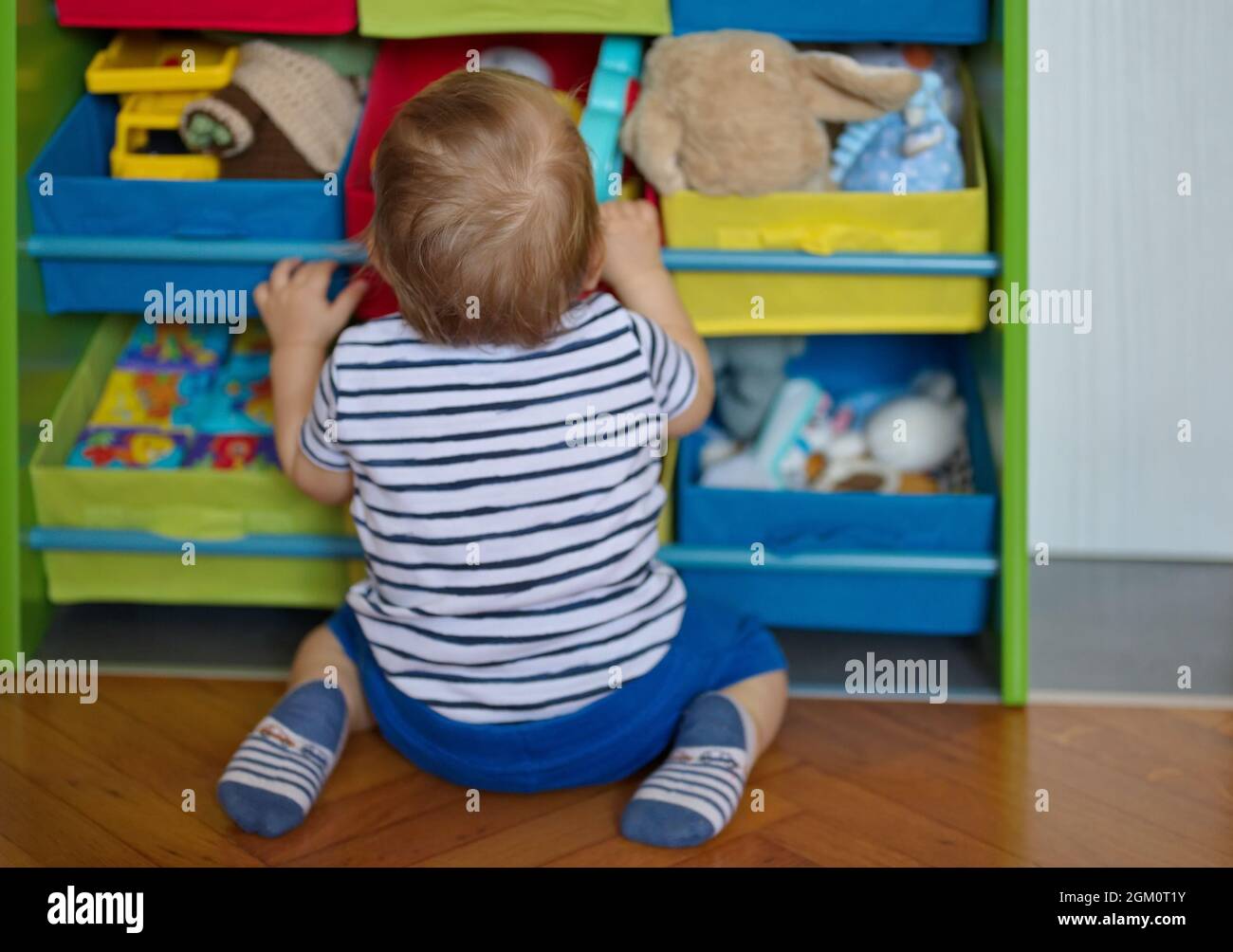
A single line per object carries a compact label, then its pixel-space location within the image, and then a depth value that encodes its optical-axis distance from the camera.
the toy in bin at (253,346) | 1.80
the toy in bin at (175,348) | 1.80
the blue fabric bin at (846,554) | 1.58
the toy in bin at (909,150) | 1.59
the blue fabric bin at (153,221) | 1.57
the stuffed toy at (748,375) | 1.71
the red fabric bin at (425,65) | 1.64
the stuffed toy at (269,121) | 1.62
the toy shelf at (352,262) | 1.52
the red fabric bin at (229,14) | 1.59
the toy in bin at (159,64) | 1.65
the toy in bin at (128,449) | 1.68
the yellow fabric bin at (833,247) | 1.53
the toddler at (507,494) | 1.22
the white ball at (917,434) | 1.72
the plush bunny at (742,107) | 1.52
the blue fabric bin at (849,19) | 1.55
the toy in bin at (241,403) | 1.72
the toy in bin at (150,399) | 1.74
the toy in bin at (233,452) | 1.68
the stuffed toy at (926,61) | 1.65
